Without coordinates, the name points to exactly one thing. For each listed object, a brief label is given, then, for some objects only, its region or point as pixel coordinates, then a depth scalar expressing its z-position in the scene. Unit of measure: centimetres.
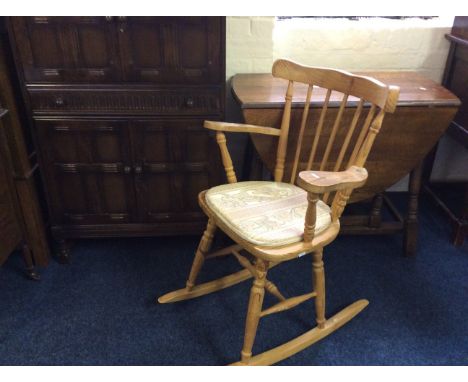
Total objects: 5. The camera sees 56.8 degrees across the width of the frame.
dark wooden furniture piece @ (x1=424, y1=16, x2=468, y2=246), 215
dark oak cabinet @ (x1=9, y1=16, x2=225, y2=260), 166
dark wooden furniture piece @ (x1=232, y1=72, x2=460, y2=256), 176
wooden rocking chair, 137
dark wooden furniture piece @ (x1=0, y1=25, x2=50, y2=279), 173
